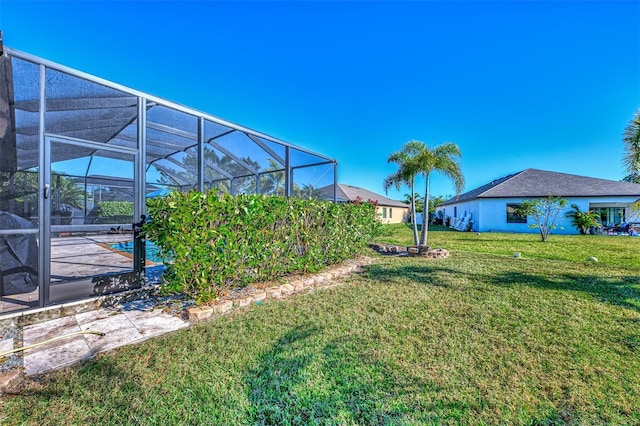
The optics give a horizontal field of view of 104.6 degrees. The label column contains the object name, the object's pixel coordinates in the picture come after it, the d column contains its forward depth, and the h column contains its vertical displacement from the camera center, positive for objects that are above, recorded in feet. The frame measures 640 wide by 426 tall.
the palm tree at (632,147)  17.37 +4.99
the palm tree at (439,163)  29.58 +6.43
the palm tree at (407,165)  30.47 +6.37
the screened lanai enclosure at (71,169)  10.32 +2.44
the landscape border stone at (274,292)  11.24 -4.38
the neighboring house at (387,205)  92.49 +4.60
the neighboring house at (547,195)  54.54 +4.10
